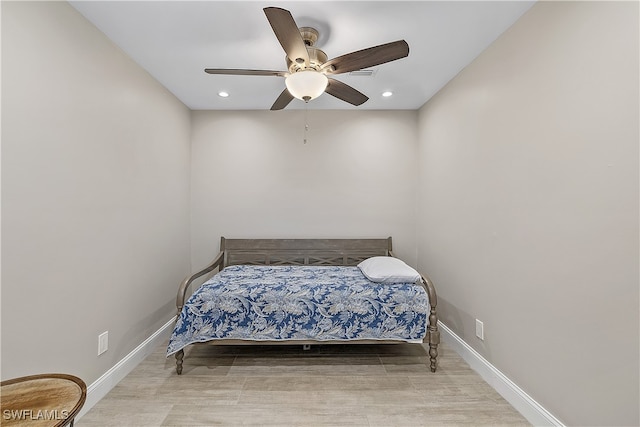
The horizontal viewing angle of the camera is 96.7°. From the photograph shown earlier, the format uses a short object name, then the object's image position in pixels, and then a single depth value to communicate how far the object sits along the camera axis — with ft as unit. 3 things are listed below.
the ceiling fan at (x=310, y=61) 5.12
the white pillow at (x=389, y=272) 7.93
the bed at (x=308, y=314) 7.34
